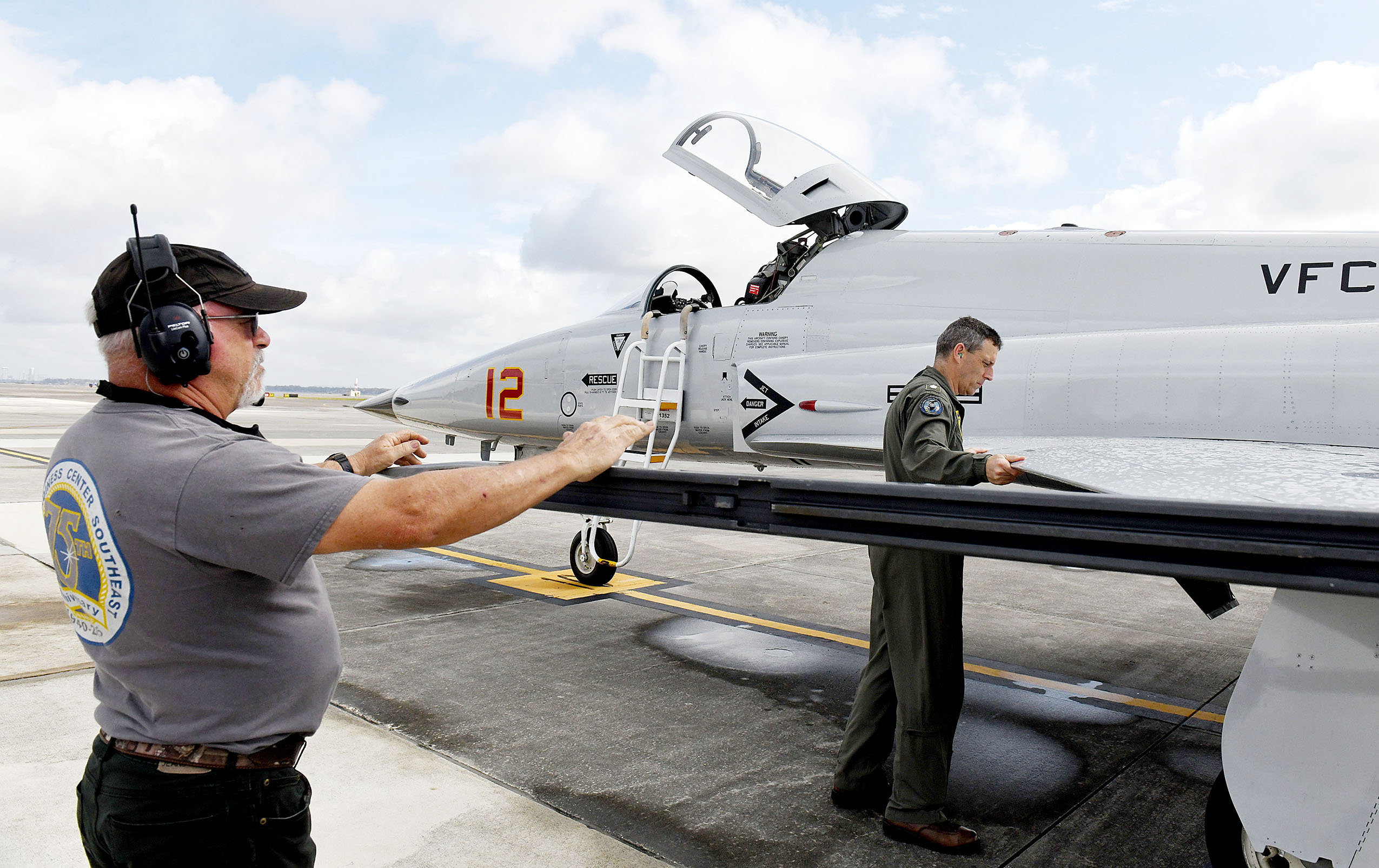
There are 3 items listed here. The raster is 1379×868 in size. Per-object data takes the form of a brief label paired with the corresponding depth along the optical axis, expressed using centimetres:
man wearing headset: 147
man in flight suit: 318
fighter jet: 245
